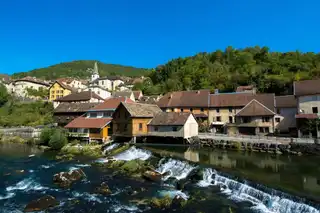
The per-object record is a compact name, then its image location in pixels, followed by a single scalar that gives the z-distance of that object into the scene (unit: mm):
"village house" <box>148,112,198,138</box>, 34775
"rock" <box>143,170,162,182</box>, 21281
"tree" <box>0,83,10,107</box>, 76981
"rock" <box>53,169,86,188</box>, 20641
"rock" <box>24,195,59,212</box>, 15547
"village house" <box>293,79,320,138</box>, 31297
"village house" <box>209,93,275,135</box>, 37594
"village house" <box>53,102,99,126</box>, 51719
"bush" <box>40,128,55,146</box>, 39606
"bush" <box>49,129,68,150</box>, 36281
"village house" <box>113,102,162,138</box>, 37088
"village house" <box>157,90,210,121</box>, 47331
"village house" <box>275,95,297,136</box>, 37178
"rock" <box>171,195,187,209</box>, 15582
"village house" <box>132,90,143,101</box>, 69300
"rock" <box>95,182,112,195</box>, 18625
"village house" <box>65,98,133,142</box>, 39125
